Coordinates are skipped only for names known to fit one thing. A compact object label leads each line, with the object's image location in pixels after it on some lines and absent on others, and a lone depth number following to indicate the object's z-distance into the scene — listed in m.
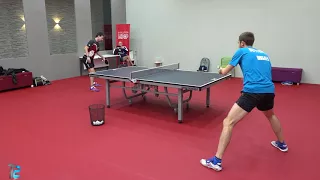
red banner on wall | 10.05
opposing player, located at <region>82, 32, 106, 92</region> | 6.88
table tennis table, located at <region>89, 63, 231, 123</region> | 4.28
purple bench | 7.52
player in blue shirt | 2.85
